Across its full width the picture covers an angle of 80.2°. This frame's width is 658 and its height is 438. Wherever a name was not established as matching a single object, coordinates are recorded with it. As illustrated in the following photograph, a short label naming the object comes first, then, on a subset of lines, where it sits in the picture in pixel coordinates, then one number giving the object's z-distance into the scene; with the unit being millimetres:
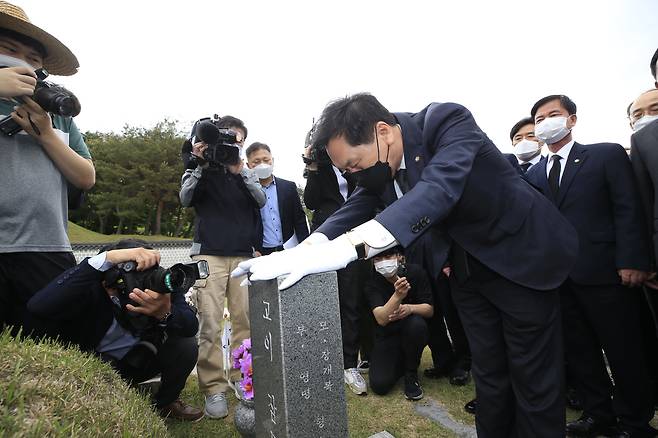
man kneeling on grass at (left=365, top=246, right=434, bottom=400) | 3463
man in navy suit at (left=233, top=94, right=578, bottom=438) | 1833
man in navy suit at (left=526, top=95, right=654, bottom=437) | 2408
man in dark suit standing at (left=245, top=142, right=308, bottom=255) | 4066
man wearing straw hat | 2068
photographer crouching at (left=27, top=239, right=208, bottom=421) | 2195
